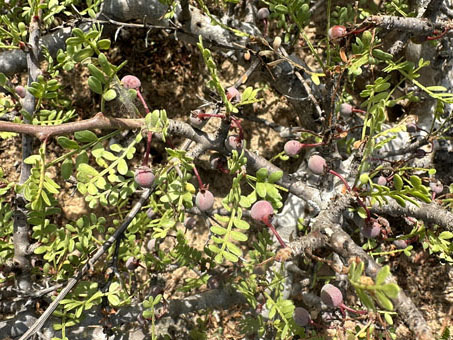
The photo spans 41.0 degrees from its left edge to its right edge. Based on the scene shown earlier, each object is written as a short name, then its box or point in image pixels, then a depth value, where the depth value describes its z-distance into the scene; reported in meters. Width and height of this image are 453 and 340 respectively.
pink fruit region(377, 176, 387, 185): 0.28
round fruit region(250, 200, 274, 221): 0.23
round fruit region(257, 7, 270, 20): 0.33
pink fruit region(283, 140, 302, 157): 0.26
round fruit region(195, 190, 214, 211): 0.24
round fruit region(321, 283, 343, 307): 0.24
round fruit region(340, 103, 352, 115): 0.29
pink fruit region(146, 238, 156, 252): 0.32
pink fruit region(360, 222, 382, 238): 0.25
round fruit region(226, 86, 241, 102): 0.24
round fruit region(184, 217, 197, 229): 0.30
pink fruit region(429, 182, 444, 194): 0.30
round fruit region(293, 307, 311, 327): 0.27
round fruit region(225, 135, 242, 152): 0.25
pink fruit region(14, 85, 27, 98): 0.29
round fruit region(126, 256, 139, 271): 0.30
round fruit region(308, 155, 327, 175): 0.25
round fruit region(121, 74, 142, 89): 0.24
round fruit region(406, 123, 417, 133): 0.31
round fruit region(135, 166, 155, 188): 0.22
